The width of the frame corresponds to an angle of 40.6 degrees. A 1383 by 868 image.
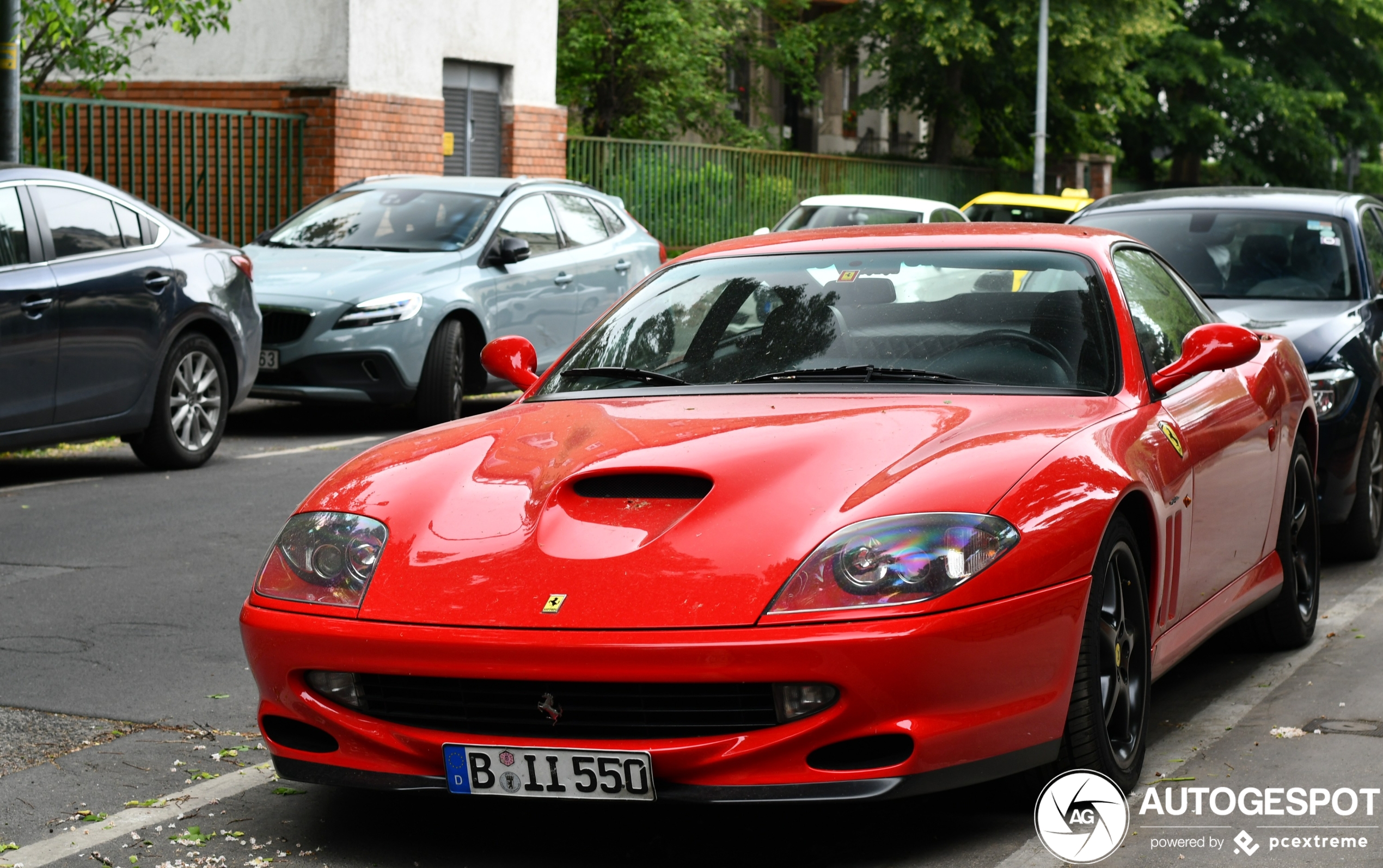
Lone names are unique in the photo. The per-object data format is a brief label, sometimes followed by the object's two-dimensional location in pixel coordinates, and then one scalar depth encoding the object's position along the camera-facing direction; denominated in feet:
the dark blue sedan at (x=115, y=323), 29.43
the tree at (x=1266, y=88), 139.23
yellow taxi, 70.59
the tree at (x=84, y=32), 46.32
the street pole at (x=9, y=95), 36.88
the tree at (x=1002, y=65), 113.80
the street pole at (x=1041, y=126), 111.04
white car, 62.49
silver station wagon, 38.65
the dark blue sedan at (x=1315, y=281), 25.66
